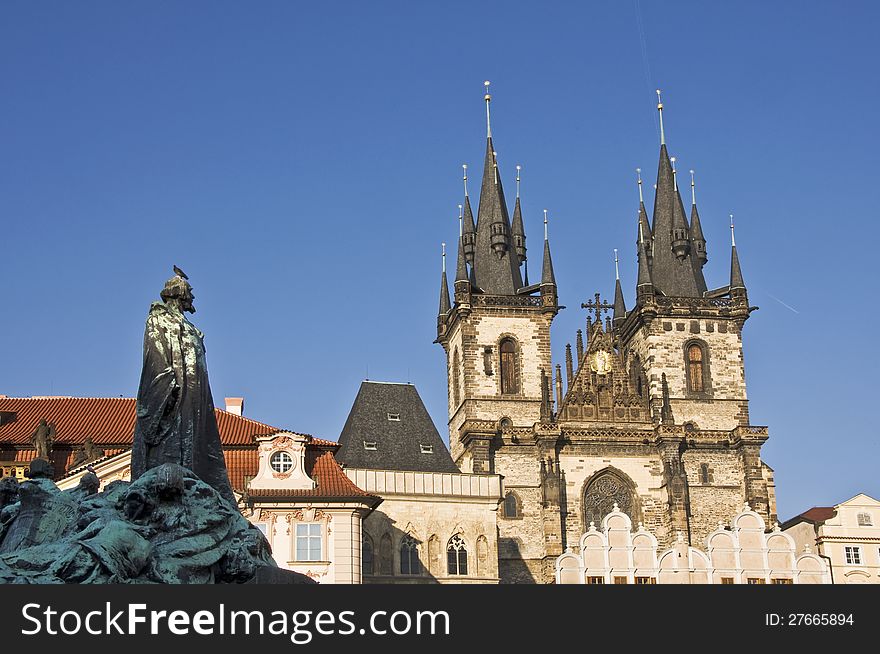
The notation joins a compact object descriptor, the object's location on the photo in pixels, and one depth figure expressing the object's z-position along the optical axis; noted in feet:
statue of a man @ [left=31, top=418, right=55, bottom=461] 100.63
